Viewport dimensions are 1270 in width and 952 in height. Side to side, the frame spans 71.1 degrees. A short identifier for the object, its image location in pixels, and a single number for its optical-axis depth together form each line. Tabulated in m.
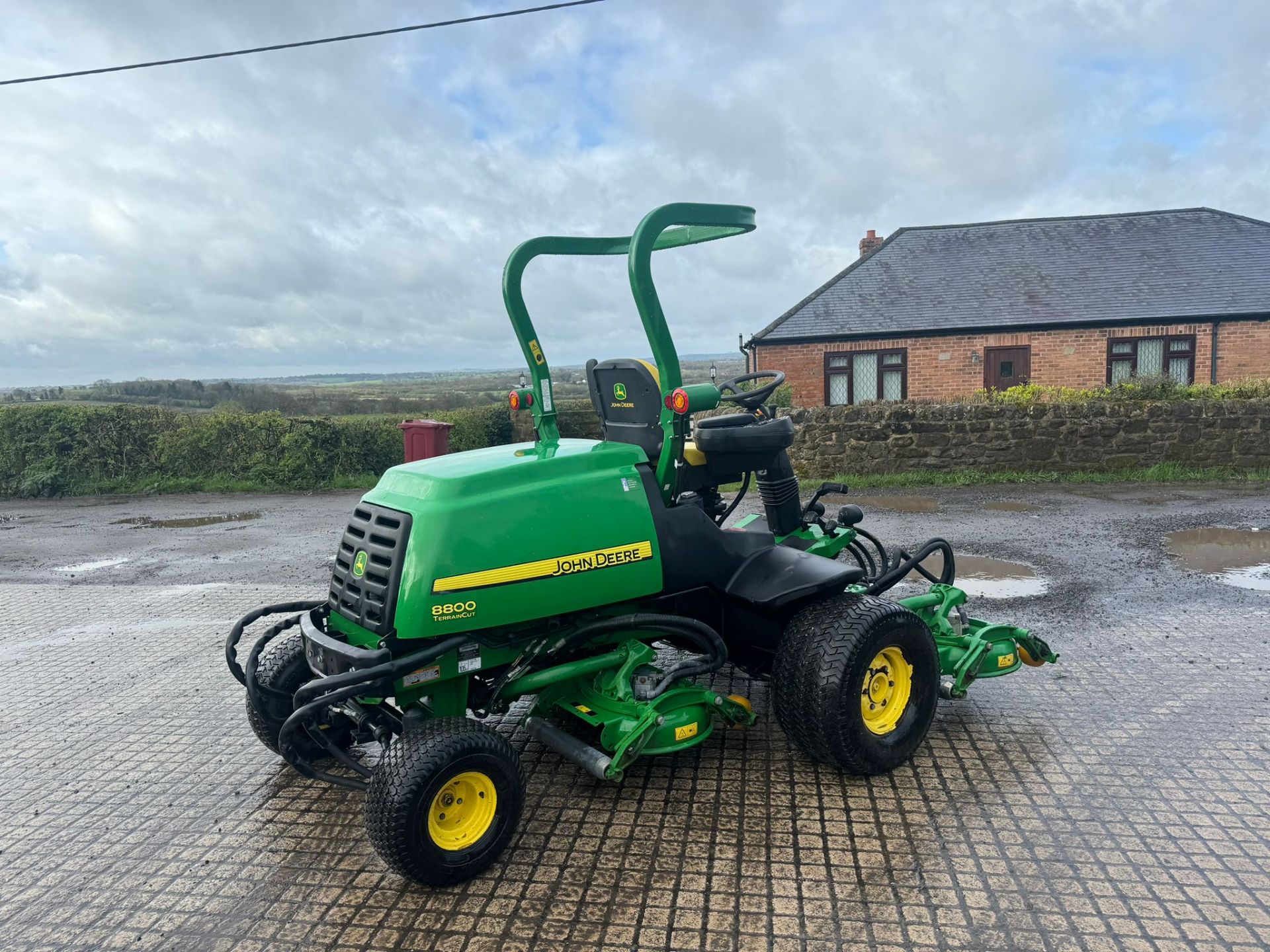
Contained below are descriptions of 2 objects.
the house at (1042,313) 18.52
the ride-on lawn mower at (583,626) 3.39
